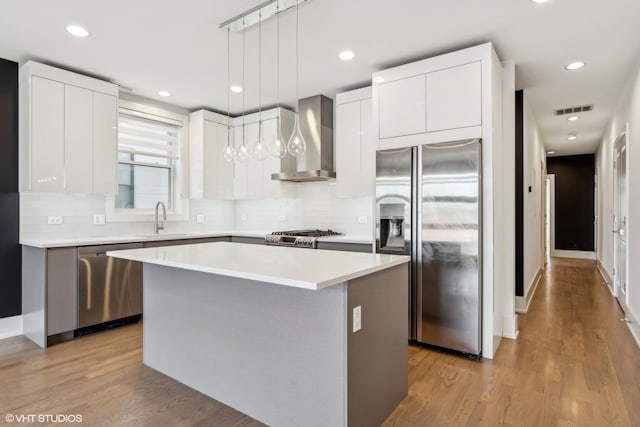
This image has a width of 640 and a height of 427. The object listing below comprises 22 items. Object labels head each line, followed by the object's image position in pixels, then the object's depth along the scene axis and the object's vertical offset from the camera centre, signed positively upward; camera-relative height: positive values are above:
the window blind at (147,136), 4.42 +1.03
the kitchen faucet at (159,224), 4.50 -0.10
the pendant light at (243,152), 2.72 +0.49
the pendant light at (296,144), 2.64 +0.52
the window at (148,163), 4.40 +0.68
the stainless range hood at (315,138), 4.44 +0.95
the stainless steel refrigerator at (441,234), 2.92 -0.16
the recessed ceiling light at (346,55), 3.27 +1.46
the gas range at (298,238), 3.99 -0.25
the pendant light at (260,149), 2.69 +0.50
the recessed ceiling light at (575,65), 3.46 +1.43
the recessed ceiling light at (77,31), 2.82 +1.46
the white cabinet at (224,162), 4.93 +0.74
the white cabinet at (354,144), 4.05 +0.81
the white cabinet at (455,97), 2.98 +0.99
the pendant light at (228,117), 2.83 +1.44
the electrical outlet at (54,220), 3.74 -0.03
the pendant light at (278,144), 2.67 +0.53
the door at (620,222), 4.13 -0.10
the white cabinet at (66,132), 3.39 +0.84
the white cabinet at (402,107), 3.25 +0.99
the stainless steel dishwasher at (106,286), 3.46 -0.69
